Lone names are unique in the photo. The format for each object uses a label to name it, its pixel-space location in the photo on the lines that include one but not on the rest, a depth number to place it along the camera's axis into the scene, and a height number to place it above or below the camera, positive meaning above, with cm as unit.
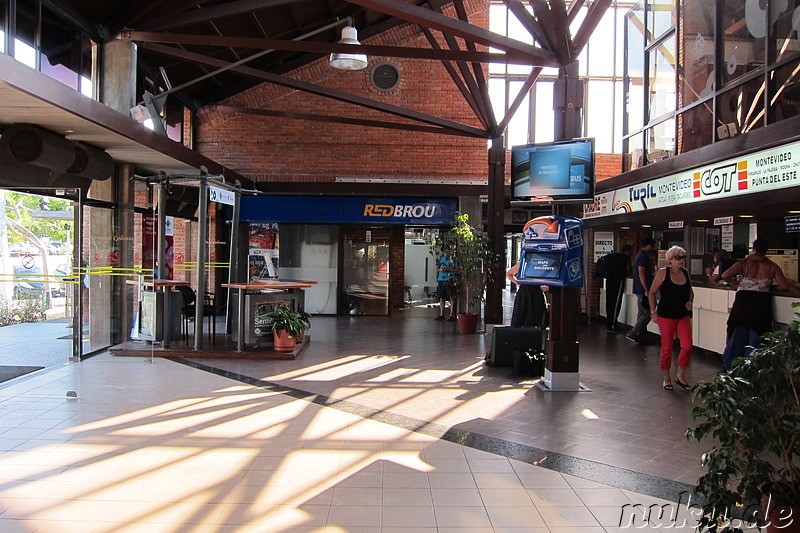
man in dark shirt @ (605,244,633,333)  1187 -21
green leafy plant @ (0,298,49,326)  636 -52
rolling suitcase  774 -95
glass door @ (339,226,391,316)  1441 -9
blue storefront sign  1384 +130
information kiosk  656 -10
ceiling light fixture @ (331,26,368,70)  812 +285
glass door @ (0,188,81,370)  624 +4
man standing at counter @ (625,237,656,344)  984 -28
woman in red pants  660 -41
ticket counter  849 -64
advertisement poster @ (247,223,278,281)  1439 +40
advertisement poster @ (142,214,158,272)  1009 +39
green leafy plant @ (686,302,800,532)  261 -70
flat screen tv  657 +108
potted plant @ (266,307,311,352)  857 -89
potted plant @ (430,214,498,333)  1111 +12
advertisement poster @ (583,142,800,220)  632 +114
